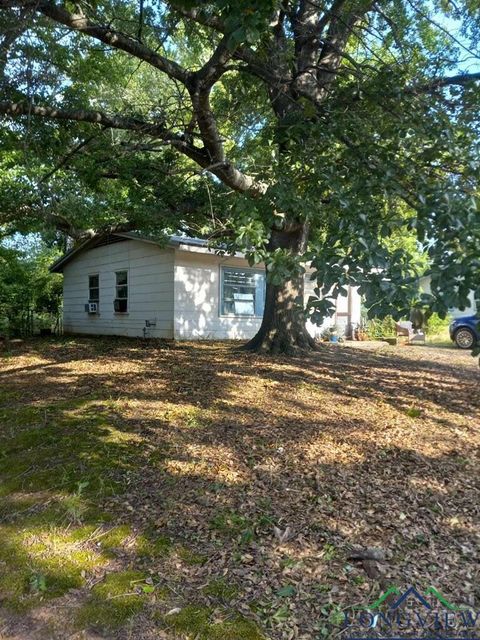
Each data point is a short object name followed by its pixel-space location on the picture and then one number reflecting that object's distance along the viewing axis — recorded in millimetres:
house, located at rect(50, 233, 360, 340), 12383
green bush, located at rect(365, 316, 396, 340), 16656
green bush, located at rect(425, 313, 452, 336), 18103
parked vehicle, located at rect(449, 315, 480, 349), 13492
